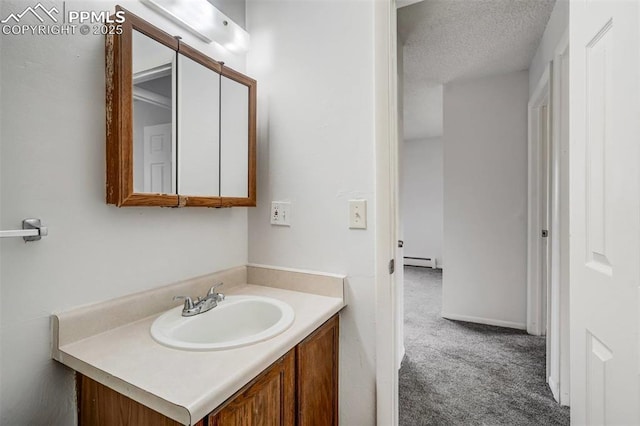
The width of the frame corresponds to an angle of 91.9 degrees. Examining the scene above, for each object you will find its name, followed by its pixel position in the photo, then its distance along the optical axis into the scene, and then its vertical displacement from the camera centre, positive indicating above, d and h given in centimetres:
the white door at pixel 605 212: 67 +0
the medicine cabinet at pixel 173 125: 96 +33
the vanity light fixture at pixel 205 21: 116 +78
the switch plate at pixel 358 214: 129 -1
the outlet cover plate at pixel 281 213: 146 -1
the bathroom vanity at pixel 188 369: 70 -39
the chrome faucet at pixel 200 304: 109 -33
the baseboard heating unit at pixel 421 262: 576 -95
